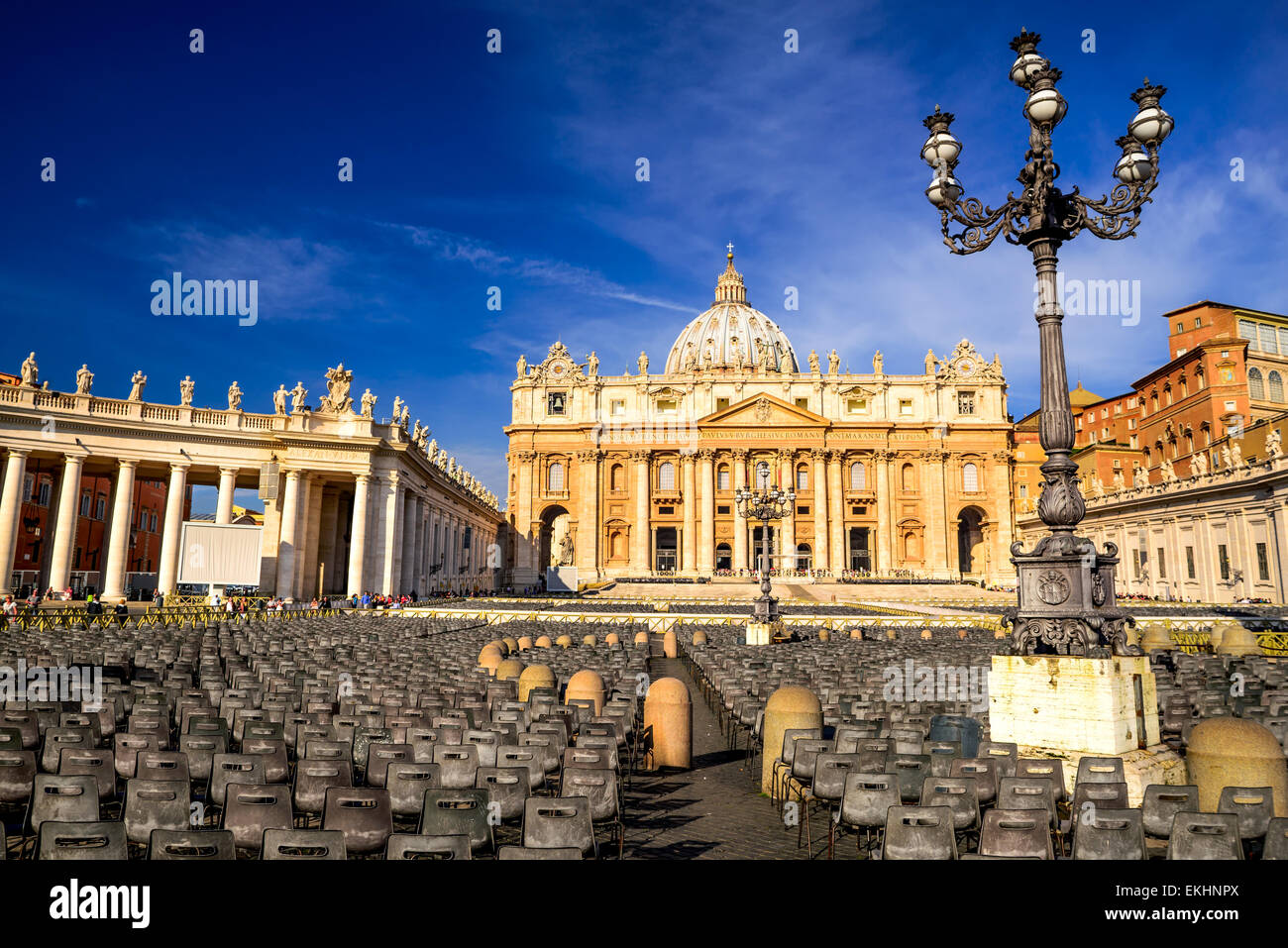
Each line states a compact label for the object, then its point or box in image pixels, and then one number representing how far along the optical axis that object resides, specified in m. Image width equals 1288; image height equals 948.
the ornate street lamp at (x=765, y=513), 28.41
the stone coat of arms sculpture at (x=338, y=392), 50.25
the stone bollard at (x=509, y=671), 15.35
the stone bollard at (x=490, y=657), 17.82
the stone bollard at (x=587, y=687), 13.21
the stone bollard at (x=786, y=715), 10.23
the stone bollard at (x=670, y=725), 11.67
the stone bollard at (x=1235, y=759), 7.52
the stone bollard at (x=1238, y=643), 24.34
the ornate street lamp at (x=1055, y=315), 9.17
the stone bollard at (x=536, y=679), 14.05
